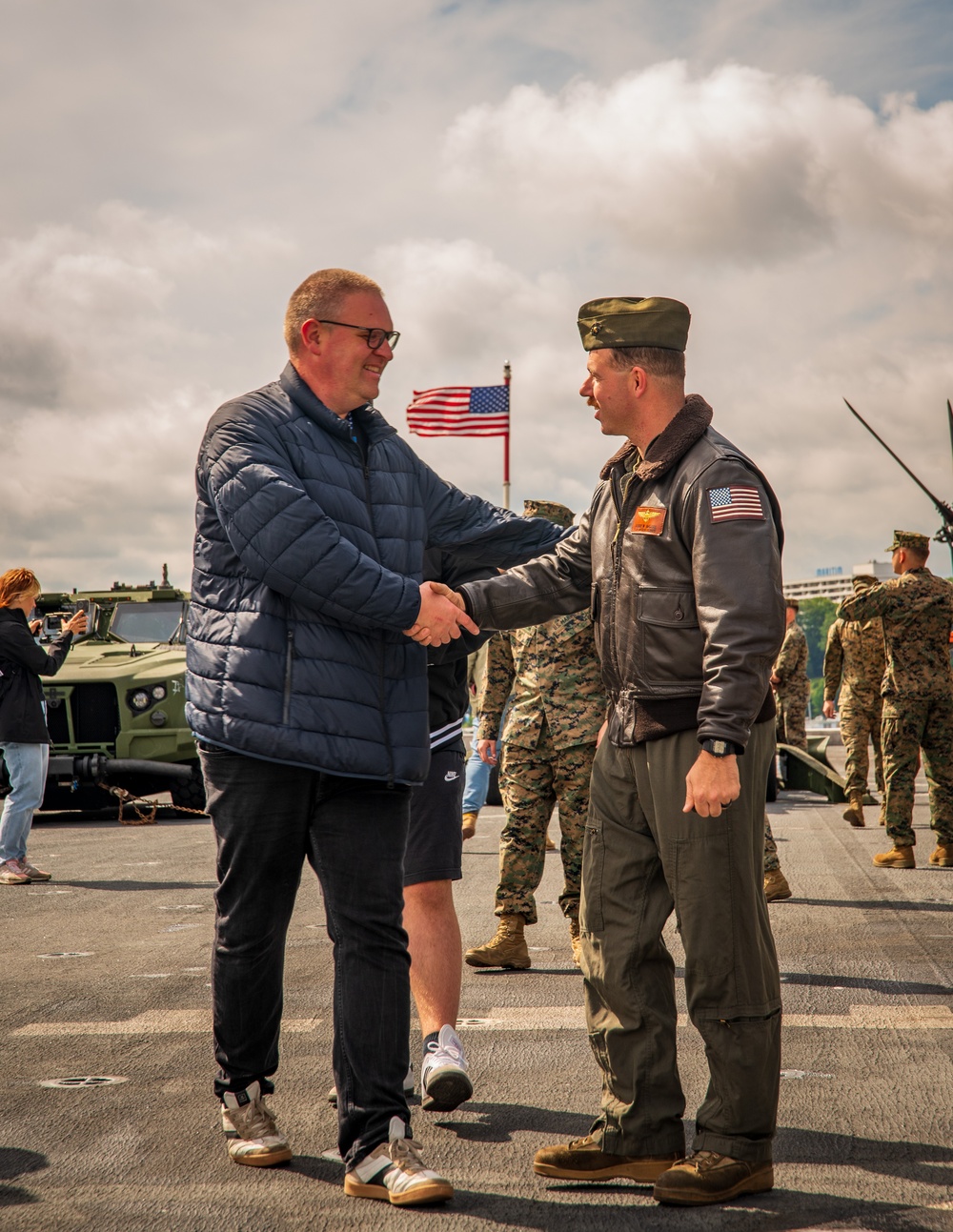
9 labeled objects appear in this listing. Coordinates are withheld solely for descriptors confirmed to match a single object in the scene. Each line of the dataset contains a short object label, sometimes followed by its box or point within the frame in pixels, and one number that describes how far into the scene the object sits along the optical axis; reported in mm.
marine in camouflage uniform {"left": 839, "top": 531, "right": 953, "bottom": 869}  9195
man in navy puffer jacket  3227
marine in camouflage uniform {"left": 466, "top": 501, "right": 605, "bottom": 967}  5984
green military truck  13883
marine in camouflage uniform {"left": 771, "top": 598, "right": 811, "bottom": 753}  15867
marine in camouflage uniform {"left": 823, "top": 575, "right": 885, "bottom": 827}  12352
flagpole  32031
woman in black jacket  9039
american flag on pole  27766
